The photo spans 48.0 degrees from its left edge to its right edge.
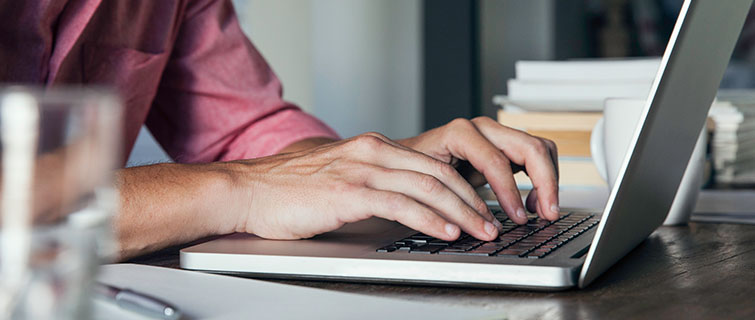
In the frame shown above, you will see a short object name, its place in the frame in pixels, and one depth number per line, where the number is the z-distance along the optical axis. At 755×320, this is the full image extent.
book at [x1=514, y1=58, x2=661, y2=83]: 1.39
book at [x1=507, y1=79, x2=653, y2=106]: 1.38
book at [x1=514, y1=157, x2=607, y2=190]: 1.27
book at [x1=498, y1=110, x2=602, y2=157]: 1.31
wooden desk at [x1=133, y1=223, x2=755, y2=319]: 0.49
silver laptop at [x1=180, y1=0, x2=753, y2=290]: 0.53
